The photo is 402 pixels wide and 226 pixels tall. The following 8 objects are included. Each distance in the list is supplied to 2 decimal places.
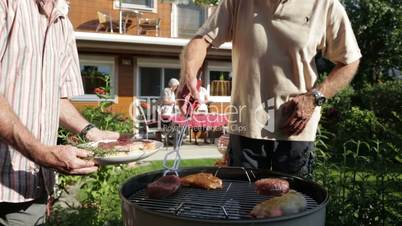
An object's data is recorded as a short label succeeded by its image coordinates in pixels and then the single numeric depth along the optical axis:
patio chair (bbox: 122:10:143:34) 13.10
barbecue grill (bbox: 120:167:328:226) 1.49
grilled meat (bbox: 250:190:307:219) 1.63
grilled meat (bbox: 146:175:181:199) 1.94
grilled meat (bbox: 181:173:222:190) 2.09
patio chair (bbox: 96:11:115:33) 12.72
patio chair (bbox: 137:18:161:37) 13.35
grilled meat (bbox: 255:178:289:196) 1.97
